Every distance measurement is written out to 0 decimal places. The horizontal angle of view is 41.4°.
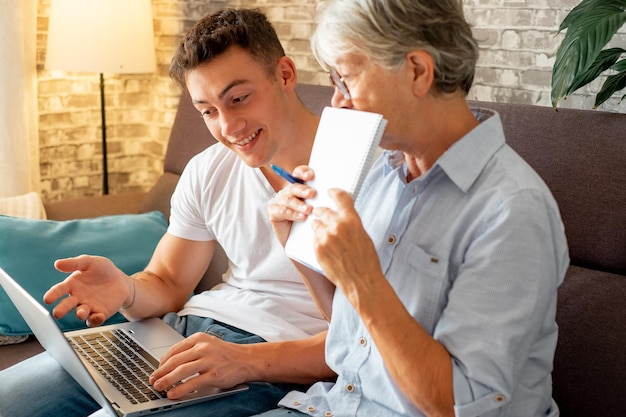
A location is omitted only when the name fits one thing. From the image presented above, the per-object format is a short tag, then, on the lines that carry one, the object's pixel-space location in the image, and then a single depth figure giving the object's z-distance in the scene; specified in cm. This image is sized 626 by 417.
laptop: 146
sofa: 156
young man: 165
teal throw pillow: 218
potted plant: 160
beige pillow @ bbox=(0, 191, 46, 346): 254
